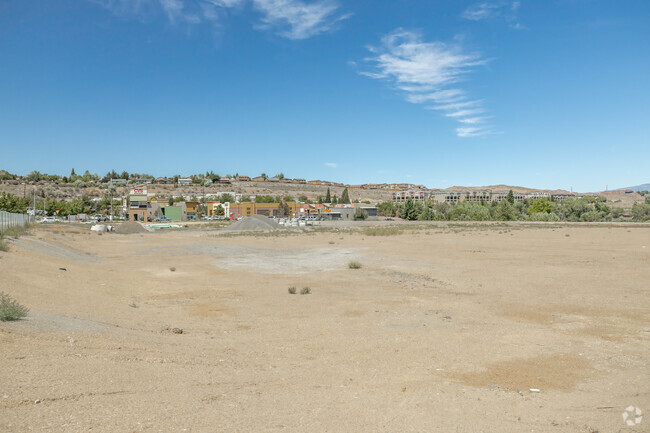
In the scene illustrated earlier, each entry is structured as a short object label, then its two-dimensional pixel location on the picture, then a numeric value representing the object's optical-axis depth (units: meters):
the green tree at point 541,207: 127.69
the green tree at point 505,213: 113.88
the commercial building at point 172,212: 120.12
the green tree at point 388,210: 143.29
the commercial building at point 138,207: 115.00
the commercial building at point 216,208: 129.81
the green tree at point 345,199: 171.86
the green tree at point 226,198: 154.10
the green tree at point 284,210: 131.25
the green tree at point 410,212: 122.19
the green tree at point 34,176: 168.50
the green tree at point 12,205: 67.71
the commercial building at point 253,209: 127.00
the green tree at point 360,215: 120.95
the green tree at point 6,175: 156.00
